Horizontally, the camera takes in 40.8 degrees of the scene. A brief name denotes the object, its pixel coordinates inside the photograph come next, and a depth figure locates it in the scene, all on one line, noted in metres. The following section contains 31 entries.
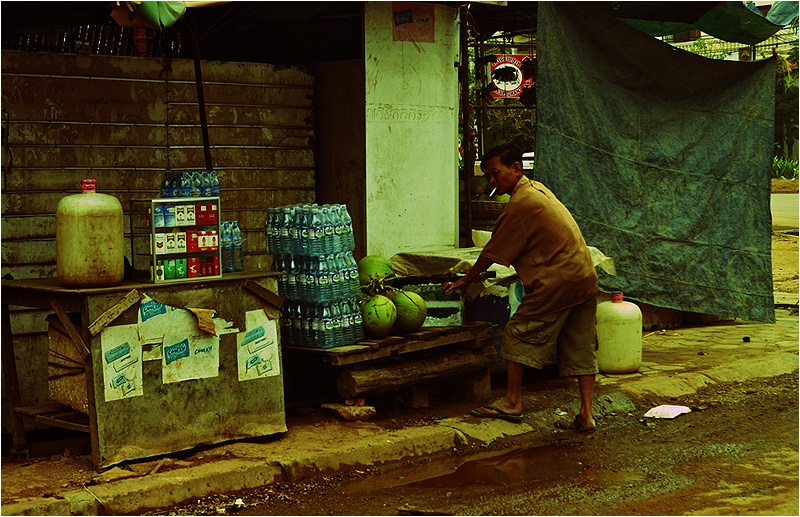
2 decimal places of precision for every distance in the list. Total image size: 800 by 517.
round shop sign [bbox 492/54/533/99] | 17.23
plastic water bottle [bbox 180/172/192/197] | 6.97
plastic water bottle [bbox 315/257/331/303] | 7.41
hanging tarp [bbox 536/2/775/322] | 9.67
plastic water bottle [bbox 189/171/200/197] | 6.98
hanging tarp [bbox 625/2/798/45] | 10.46
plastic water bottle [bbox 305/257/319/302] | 7.42
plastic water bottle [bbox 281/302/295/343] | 7.61
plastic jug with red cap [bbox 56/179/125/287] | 6.19
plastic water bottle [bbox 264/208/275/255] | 7.66
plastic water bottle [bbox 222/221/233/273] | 7.08
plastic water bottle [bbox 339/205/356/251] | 7.60
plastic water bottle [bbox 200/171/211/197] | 7.04
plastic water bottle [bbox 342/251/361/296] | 7.64
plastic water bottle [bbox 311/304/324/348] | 7.43
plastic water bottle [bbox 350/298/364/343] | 7.61
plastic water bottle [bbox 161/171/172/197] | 6.98
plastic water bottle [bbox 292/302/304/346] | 7.55
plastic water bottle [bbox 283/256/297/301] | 7.54
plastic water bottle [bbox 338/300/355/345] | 7.52
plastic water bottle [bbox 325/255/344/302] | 7.47
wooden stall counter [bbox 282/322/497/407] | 7.42
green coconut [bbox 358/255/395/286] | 8.14
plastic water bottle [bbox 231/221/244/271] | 7.16
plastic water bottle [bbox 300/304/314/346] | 7.50
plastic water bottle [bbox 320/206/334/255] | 7.44
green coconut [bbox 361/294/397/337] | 7.68
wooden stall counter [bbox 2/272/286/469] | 6.25
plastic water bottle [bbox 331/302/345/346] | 7.46
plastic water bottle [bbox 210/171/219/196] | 7.09
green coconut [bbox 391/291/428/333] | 7.92
